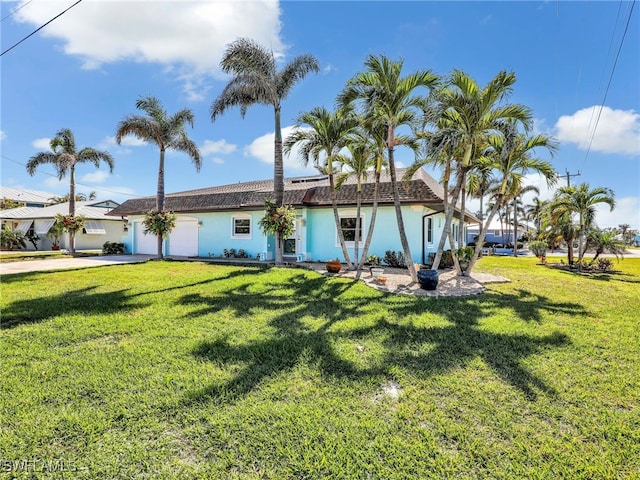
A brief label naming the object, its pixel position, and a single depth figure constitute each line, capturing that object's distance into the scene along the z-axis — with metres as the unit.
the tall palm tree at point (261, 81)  12.83
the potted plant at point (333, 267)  12.79
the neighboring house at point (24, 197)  43.19
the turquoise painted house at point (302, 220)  15.31
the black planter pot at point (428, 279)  9.56
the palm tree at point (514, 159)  10.68
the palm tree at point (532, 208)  44.28
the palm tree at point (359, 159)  12.19
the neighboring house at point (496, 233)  47.97
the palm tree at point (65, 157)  21.41
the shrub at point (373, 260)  15.23
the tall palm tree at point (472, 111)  9.52
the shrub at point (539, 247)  20.30
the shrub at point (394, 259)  14.97
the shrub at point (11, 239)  26.48
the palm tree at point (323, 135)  12.07
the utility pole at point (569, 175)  34.27
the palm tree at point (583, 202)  15.22
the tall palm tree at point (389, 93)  9.54
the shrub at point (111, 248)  23.16
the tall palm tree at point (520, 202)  32.53
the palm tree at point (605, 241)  15.70
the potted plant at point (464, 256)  12.81
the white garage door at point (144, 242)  22.27
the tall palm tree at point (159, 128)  17.12
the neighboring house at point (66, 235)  28.19
